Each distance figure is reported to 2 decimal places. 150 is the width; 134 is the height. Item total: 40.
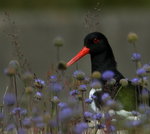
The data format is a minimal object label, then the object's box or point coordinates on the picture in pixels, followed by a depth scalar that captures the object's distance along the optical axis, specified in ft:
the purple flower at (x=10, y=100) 33.42
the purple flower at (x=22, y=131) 32.03
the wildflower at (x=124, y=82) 36.01
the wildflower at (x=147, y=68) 36.54
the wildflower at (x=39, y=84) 36.96
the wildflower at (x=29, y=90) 33.50
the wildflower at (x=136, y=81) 35.93
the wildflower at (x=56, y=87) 34.50
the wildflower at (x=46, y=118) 31.91
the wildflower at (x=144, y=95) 34.22
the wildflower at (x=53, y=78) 36.48
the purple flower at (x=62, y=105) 35.01
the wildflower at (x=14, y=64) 34.99
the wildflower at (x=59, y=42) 35.22
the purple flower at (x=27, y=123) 32.60
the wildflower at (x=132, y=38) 36.27
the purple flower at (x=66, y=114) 31.71
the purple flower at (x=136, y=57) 36.55
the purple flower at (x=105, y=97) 34.01
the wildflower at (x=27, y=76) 33.63
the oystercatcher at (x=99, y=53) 51.26
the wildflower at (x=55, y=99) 35.47
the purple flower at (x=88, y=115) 35.76
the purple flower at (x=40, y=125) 33.20
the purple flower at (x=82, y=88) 35.94
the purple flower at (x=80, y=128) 31.37
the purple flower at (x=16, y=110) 35.17
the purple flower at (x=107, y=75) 35.01
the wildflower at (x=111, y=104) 32.65
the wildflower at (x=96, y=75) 35.17
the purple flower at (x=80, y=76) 36.50
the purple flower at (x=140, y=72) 35.09
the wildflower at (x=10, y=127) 34.37
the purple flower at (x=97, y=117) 35.12
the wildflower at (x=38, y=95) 36.22
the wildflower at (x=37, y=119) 33.65
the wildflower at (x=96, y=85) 34.91
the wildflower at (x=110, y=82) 35.95
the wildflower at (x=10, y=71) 33.78
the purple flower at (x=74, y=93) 37.12
